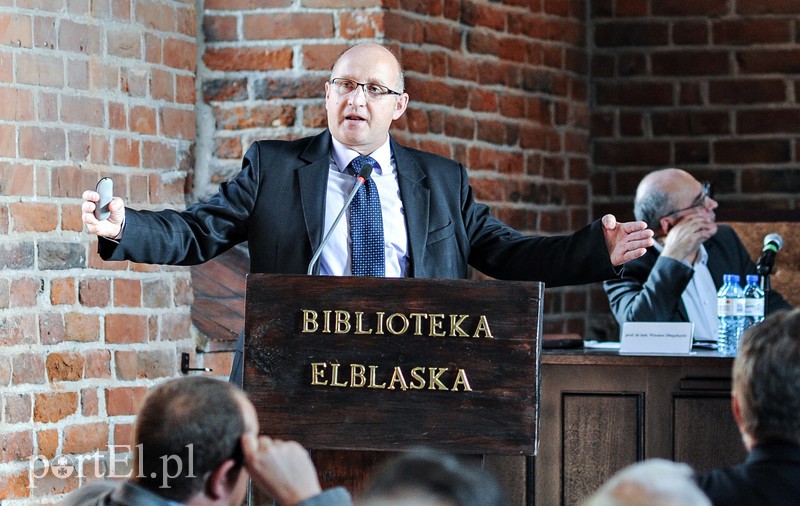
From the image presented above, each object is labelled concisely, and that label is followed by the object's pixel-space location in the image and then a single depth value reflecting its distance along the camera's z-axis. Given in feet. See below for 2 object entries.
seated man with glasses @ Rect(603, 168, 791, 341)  26.53
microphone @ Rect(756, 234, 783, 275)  25.91
